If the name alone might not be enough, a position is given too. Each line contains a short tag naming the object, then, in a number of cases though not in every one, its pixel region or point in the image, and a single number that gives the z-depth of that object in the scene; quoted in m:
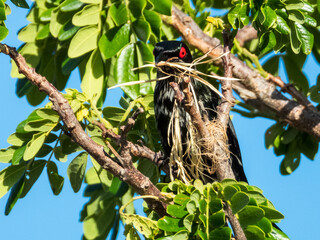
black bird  7.34
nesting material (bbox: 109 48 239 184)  6.09
